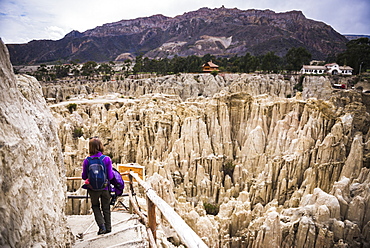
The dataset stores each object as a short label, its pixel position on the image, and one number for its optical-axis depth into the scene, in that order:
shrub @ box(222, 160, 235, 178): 16.56
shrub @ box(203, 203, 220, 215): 14.06
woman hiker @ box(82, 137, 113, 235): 3.40
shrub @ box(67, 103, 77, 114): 29.79
